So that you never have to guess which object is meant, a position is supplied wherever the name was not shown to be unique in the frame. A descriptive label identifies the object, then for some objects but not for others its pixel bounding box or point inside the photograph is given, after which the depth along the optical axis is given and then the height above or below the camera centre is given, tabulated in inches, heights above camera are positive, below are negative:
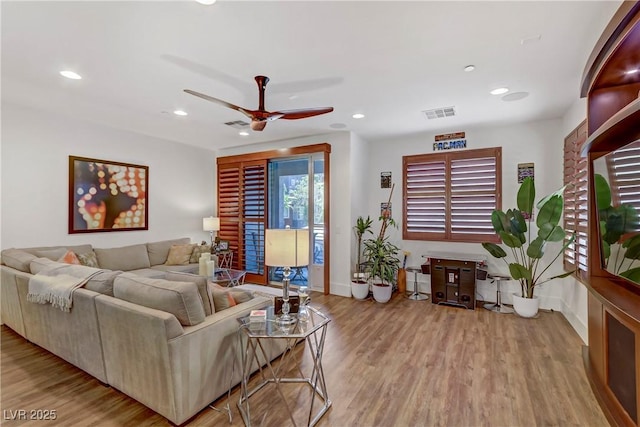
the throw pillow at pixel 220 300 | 95.7 -28.0
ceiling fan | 111.1 +37.8
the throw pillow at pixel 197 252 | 201.2 -26.7
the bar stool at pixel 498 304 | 166.1 -52.9
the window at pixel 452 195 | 183.3 +12.0
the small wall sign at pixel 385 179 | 214.5 +24.4
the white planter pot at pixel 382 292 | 180.2 -48.4
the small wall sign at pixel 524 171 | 173.3 +24.8
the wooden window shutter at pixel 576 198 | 125.6 +6.8
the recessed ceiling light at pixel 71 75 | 112.0 +53.1
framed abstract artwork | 171.8 +10.8
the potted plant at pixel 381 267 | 181.3 -33.7
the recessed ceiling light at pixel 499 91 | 124.5 +52.3
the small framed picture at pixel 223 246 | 223.9 -24.9
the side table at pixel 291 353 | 78.0 -41.9
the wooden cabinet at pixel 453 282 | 169.8 -40.7
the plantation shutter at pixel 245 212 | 228.4 +0.8
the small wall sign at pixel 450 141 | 190.0 +46.7
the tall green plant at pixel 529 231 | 139.5 -9.9
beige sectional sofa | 75.4 -35.4
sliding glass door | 207.5 +7.9
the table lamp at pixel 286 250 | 86.2 -10.8
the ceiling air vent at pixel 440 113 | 150.7 +52.7
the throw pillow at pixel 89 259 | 155.9 -24.7
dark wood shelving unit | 66.1 -14.6
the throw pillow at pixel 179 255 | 196.2 -27.9
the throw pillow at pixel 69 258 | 142.4 -21.9
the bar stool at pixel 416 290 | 188.9 -51.0
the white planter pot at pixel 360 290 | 188.5 -48.8
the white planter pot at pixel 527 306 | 153.6 -48.4
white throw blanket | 95.8 -23.8
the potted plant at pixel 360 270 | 188.9 -38.7
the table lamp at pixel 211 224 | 228.5 -8.5
